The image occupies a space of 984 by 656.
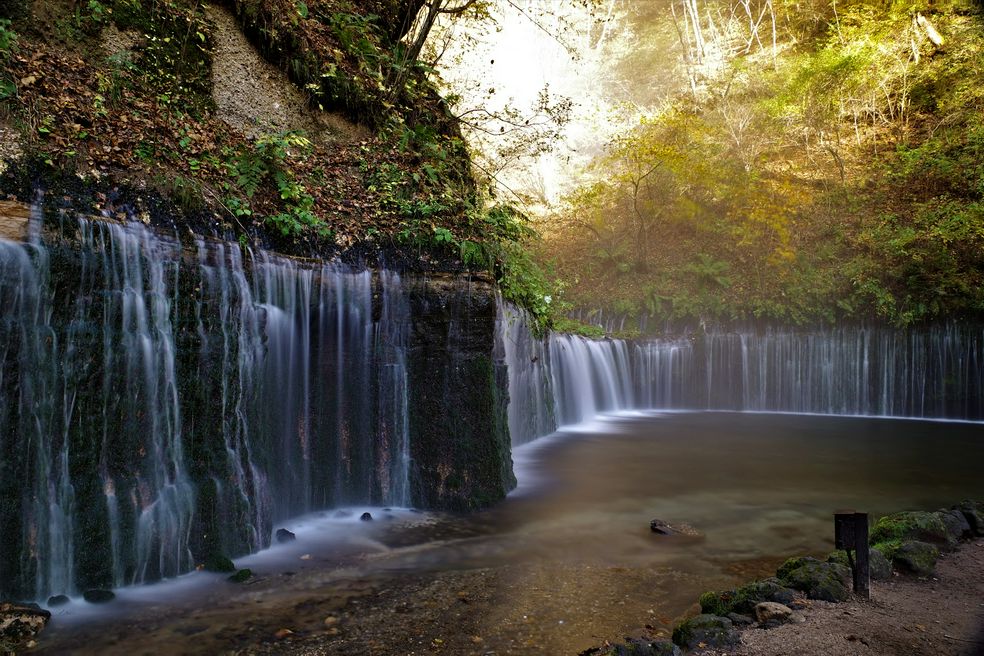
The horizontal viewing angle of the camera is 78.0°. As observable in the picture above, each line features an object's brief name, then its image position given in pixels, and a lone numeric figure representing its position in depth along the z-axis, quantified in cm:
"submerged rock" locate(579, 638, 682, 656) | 341
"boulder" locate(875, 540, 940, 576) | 469
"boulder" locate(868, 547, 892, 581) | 462
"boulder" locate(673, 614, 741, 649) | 361
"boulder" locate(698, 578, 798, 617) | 414
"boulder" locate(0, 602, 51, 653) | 394
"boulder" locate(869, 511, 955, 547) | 545
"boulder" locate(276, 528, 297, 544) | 610
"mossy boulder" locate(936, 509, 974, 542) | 559
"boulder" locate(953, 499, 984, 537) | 576
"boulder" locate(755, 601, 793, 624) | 386
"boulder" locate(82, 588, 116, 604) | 461
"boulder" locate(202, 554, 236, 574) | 526
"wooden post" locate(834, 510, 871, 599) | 416
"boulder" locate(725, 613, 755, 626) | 390
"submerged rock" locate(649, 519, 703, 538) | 672
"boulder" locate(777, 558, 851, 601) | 417
